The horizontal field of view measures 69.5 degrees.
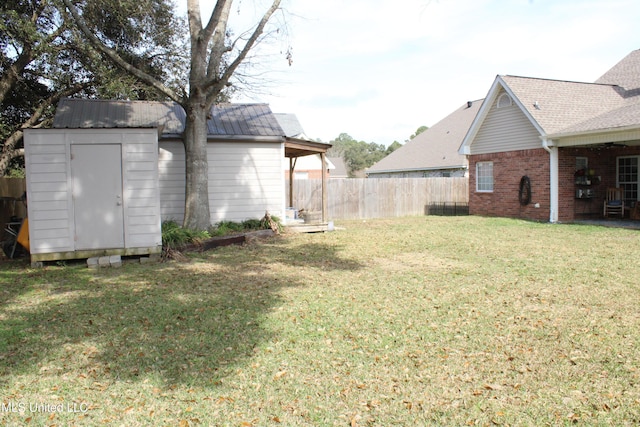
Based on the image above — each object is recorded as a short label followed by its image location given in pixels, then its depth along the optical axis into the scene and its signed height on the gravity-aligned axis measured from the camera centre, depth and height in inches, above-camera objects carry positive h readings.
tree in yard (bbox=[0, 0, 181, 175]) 480.4 +164.5
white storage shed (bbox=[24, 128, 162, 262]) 321.7 +4.2
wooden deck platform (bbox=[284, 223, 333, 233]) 507.3 -35.1
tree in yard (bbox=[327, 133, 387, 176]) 3313.0 +306.1
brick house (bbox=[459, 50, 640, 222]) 586.6 +60.8
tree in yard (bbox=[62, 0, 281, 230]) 427.8 +96.5
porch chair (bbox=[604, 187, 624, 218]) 600.7 -12.6
